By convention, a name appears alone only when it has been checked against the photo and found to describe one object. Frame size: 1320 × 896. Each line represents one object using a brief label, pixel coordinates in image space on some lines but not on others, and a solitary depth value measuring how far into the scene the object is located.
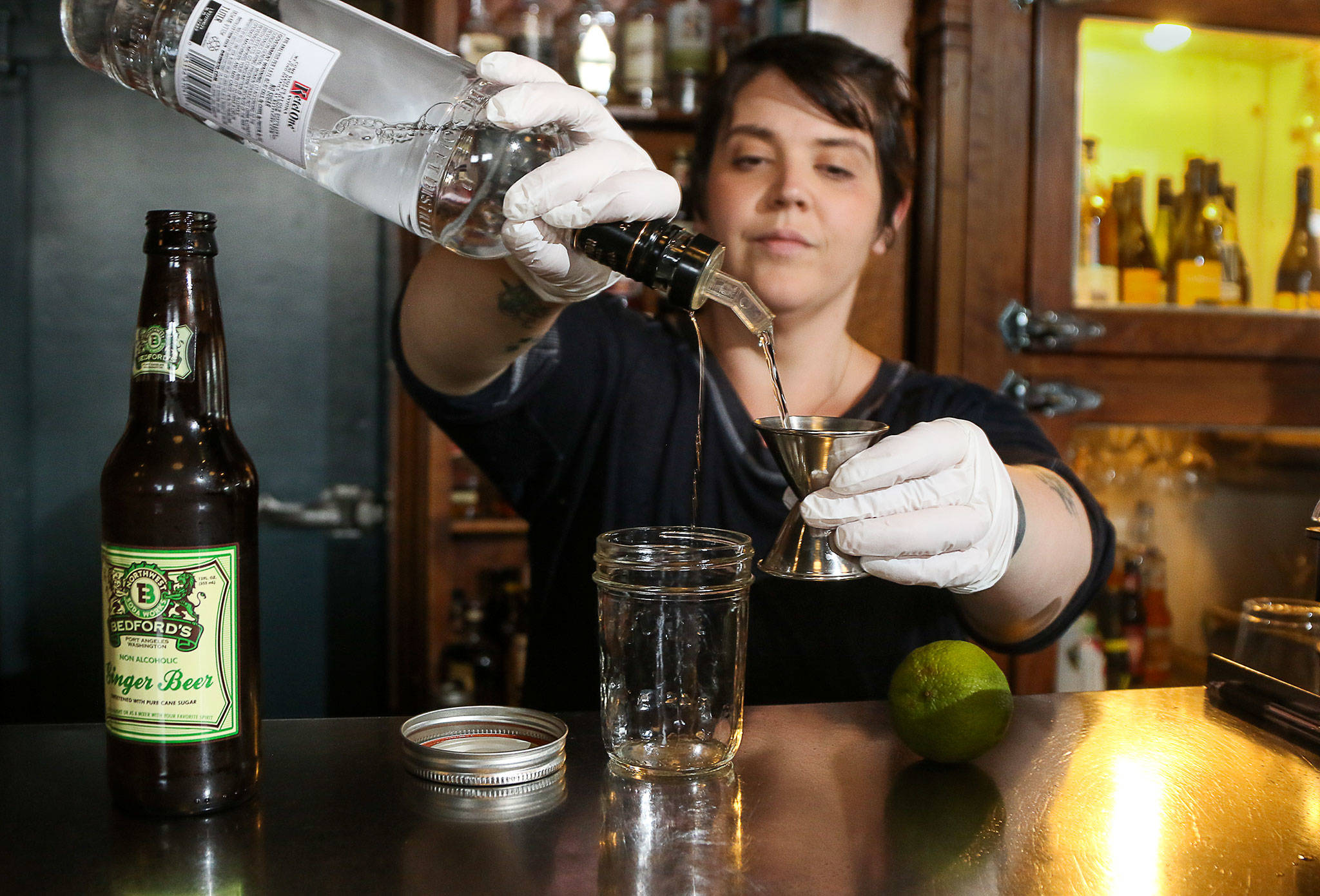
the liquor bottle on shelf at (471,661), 2.24
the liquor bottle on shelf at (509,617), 2.29
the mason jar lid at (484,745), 0.77
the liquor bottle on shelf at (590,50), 2.17
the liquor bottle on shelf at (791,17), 2.16
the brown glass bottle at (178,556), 0.69
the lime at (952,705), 0.82
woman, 1.20
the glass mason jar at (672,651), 0.81
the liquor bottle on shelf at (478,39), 2.12
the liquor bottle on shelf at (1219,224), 2.30
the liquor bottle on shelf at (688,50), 2.20
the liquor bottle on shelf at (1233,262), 2.29
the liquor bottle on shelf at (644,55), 2.19
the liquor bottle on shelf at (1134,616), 2.32
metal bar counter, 0.65
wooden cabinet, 2.10
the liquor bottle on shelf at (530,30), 2.15
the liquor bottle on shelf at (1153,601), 2.31
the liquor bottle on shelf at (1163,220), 2.29
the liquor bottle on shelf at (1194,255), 2.25
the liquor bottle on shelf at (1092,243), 2.19
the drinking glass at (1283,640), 0.98
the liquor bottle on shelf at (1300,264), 2.29
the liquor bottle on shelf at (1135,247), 2.25
